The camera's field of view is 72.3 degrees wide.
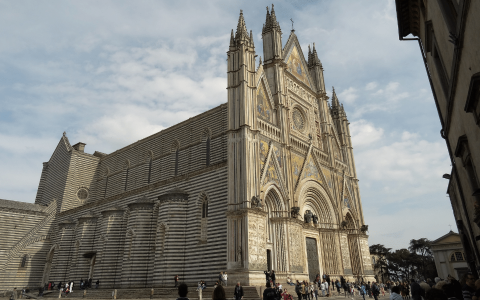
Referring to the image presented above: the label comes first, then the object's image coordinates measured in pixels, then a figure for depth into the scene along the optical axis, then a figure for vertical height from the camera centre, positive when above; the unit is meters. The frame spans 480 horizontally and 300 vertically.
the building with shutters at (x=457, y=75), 6.38 +4.43
